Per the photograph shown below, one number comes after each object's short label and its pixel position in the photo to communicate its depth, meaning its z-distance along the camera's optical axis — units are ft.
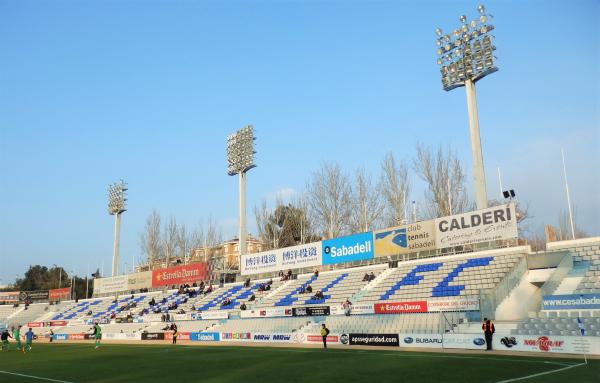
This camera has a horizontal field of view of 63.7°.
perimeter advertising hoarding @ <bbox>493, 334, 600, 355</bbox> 67.41
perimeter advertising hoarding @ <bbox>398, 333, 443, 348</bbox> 86.69
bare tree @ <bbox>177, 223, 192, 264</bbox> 281.54
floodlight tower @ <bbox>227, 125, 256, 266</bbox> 188.65
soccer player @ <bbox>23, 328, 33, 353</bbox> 119.84
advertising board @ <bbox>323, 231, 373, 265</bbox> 139.44
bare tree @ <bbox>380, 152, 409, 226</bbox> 181.16
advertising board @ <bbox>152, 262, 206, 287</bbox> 200.44
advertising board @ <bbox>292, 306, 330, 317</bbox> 119.75
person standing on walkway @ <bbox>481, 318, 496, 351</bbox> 77.41
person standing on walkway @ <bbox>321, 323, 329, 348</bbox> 97.96
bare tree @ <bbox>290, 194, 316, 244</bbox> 238.27
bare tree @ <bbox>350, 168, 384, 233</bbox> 195.31
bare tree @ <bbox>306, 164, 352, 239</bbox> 204.66
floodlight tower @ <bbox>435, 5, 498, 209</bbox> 116.78
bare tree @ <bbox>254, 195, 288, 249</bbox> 257.96
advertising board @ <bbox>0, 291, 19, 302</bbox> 277.23
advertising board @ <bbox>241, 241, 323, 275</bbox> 157.38
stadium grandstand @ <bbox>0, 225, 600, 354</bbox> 80.33
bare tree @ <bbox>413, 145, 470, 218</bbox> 167.94
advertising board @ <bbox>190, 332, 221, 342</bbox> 136.46
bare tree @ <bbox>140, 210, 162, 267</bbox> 280.31
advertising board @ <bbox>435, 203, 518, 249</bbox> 107.89
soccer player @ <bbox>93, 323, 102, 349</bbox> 130.21
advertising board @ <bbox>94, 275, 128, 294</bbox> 238.07
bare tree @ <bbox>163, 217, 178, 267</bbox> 279.90
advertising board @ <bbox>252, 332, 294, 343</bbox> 116.47
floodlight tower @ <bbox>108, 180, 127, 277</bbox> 268.62
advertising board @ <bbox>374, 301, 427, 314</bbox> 100.42
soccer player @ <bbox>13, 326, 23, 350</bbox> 130.31
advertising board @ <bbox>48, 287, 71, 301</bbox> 263.29
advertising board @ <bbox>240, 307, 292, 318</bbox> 128.90
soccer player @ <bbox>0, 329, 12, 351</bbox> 135.95
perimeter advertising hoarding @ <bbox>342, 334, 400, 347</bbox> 93.81
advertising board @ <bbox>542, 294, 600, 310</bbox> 78.12
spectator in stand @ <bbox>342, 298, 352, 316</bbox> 115.14
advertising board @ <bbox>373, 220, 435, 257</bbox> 123.65
